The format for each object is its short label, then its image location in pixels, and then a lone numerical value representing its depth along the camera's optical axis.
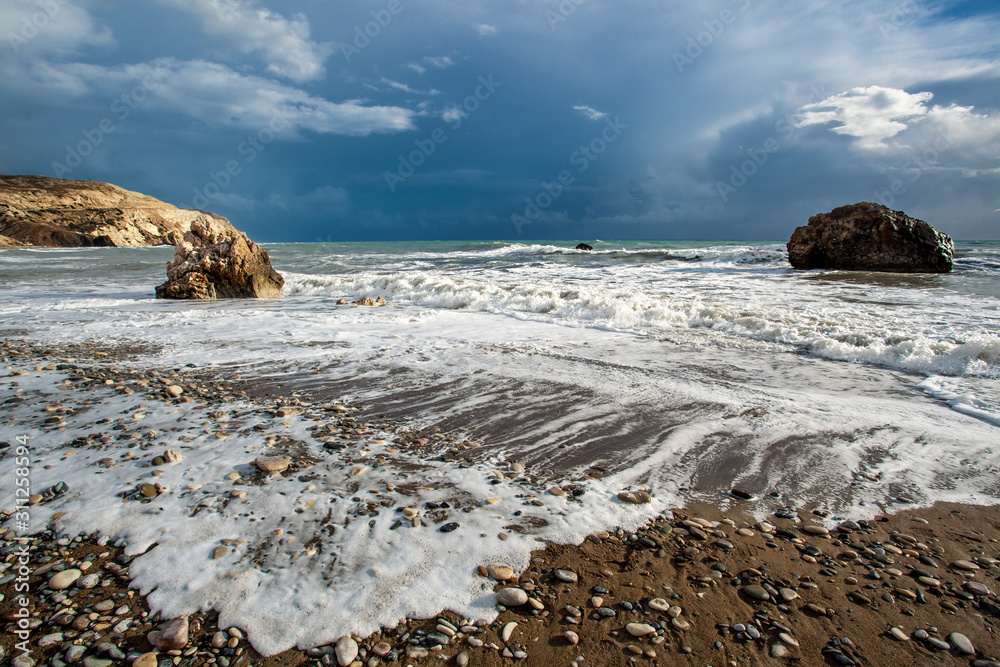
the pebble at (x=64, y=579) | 1.71
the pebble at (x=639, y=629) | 1.59
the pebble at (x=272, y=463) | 2.59
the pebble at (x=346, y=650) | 1.44
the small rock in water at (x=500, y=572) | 1.83
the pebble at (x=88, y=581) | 1.73
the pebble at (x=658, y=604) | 1.71
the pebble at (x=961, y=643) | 1.56
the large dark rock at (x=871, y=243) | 16.58
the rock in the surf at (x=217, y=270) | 10.95
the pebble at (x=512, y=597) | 1.70
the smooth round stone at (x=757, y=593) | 1.76
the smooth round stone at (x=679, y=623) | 1.63
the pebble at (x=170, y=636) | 1.47
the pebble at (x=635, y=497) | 2.41
